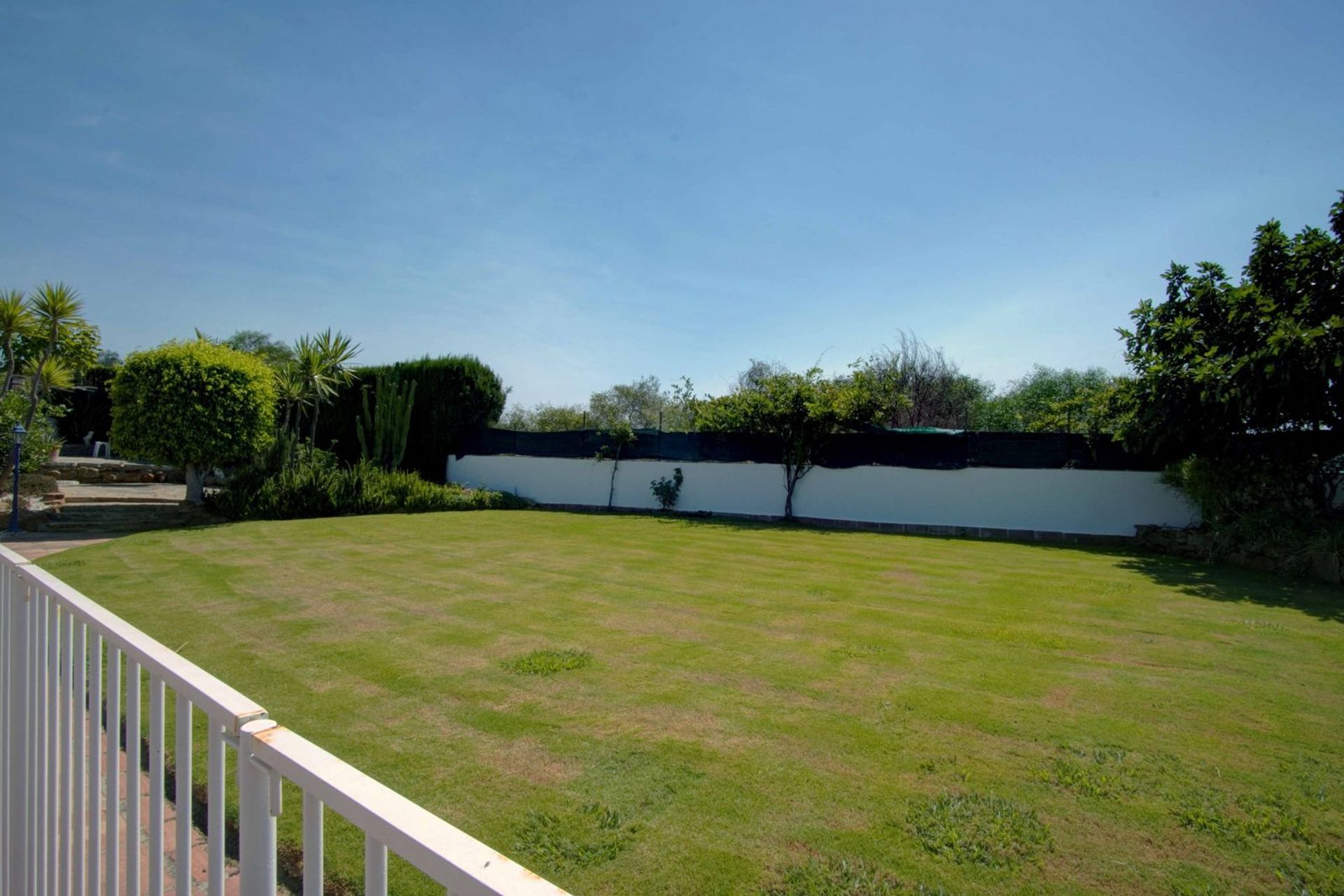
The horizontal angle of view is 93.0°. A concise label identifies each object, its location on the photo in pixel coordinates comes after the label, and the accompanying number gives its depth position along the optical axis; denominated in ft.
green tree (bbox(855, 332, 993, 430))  70.95
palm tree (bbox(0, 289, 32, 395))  38.37
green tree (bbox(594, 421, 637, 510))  49.57
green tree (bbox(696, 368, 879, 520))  42.96
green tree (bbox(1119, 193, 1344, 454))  25.70
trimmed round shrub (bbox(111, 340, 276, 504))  37.63
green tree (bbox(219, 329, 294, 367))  144.05
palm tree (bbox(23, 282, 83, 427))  38.65
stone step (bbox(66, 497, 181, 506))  41.88
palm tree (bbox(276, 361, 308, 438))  45.14
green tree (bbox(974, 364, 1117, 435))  36.27
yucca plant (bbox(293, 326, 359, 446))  45.78
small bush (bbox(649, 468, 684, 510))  48.42
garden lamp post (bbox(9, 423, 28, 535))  32.71
